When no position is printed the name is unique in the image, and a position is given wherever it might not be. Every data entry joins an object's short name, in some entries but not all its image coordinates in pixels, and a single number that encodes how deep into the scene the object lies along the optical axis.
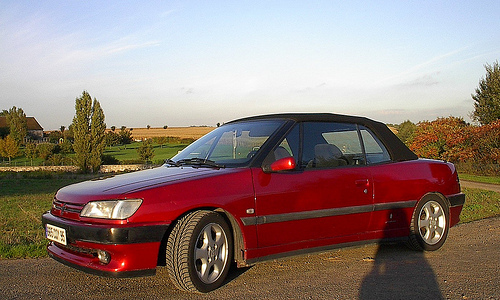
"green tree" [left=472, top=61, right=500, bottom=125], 36.56
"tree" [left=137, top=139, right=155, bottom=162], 84.81
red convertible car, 4.00
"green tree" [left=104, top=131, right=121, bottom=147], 91.40
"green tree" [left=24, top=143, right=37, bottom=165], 103.38
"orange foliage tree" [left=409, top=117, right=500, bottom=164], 25.00
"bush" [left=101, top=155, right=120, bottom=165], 87.71
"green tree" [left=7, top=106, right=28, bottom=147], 120.81
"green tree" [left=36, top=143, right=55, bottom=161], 99.25
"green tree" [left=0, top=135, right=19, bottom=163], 105.81
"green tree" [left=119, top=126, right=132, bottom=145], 115.99
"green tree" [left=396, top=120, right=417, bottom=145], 51.42
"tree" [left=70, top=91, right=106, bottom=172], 84.42
